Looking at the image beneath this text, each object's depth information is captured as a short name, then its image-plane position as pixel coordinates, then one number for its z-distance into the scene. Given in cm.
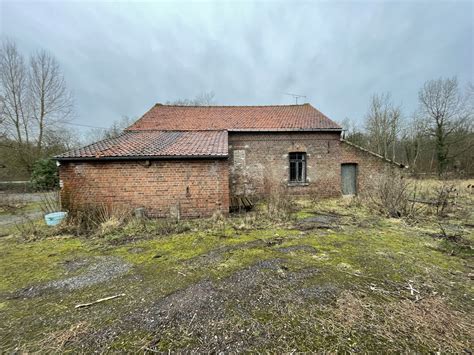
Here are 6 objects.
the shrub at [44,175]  1662
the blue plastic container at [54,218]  660
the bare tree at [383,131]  2298
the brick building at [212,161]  771
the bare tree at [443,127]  2055
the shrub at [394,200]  744
